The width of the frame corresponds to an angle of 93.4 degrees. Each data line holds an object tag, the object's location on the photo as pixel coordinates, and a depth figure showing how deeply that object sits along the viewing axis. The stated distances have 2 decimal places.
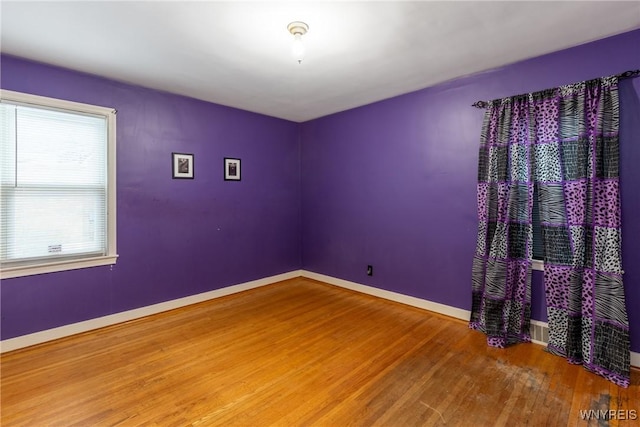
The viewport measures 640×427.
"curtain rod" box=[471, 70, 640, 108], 2.19
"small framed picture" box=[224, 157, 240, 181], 3.99
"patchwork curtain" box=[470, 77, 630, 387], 2.21
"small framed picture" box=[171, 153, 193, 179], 3.53
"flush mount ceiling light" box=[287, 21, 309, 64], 2.06
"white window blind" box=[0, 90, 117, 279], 2.56
